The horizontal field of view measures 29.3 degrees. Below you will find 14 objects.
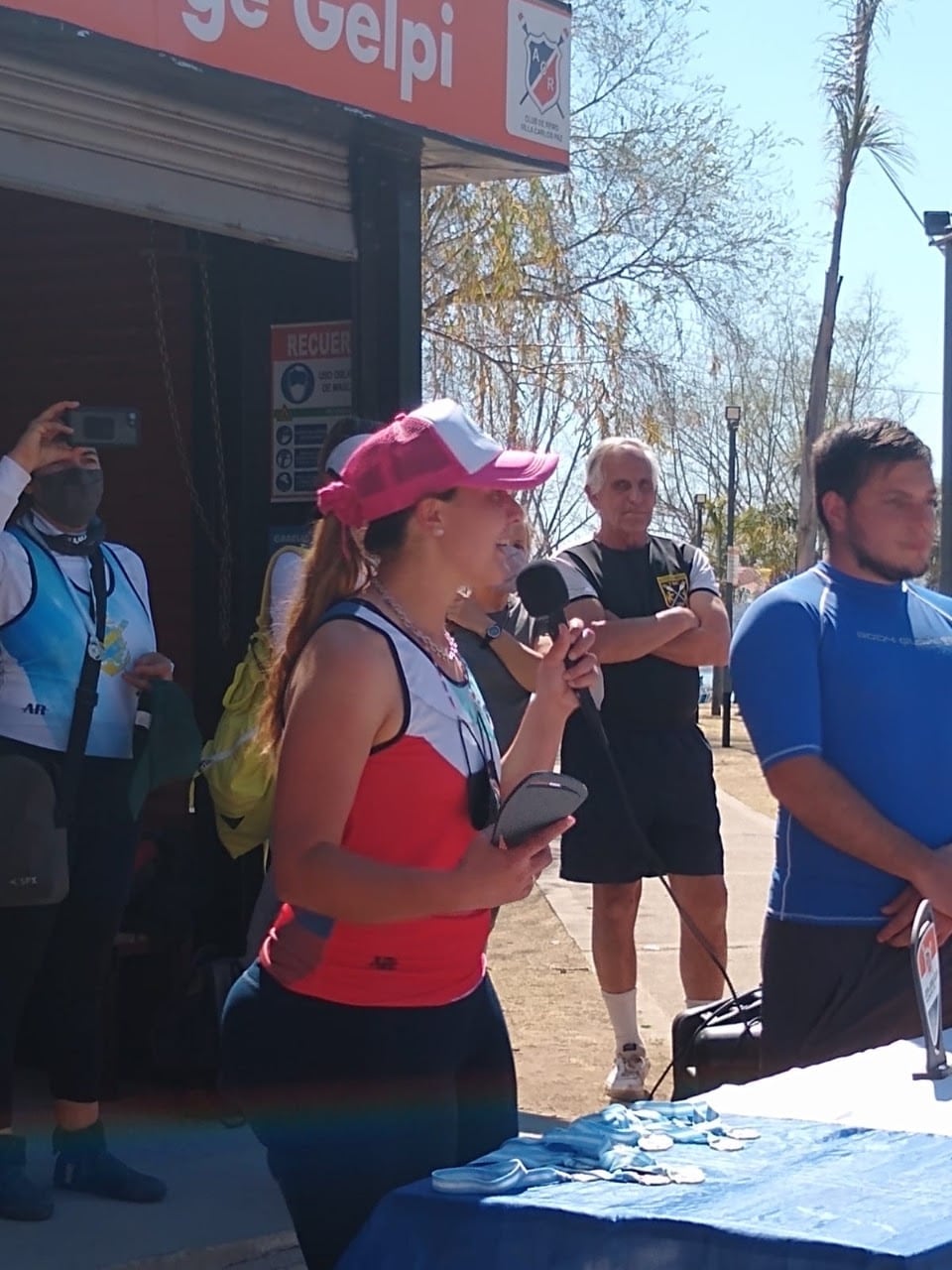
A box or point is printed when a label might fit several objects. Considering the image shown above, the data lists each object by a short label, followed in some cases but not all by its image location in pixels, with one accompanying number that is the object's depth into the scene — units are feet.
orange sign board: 14.49
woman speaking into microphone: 8.29
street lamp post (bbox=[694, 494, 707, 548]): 143.62
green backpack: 16.16
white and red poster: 18.48
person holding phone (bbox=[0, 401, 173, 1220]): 14.42
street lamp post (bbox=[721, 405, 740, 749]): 80.89
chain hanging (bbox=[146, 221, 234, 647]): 19.29
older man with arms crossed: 19.51
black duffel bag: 12.59
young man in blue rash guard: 11.61
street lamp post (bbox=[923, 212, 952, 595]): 38.09
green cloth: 15.38
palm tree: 82.89
